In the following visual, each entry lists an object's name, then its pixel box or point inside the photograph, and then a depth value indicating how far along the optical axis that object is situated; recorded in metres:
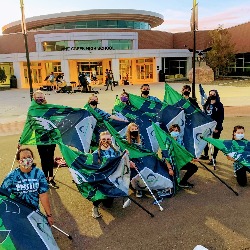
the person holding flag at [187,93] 8.50
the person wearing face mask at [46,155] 6.86
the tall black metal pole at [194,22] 16.46
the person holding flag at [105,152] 5.75
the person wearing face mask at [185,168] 6.54
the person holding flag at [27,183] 4.33
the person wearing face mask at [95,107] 7.73
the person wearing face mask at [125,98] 9.10
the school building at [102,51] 36.12
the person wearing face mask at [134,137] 6.23
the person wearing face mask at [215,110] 7.85
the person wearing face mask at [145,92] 8.93
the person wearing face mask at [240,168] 6.36
